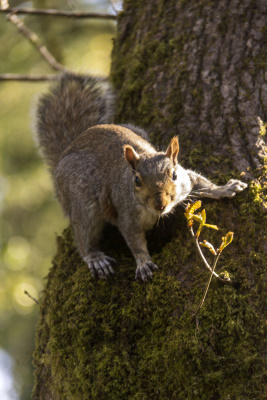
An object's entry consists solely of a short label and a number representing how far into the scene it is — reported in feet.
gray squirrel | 16.26
